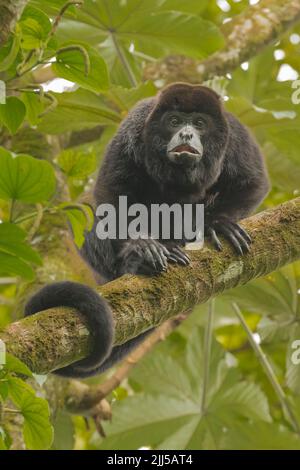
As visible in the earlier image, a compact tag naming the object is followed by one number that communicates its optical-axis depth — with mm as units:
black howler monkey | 4919
